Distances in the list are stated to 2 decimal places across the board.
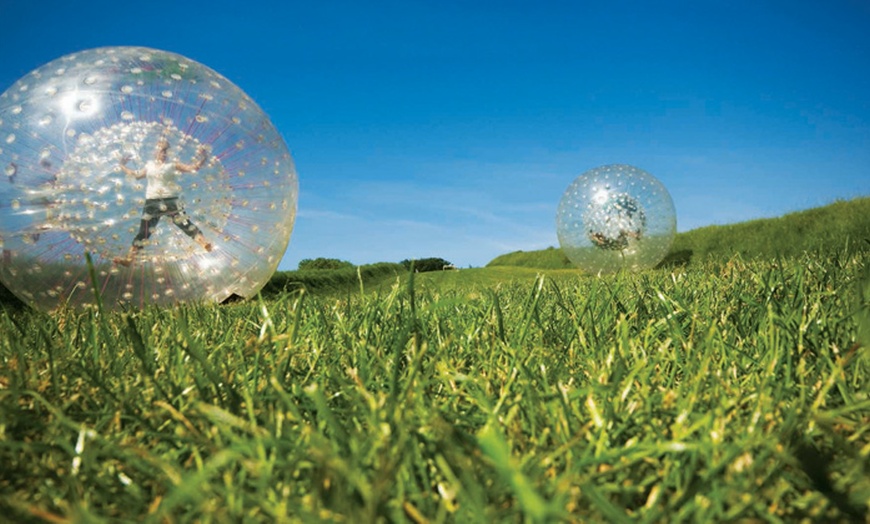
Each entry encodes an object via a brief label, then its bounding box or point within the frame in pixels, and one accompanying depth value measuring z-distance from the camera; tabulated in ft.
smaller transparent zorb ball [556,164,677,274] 30.71
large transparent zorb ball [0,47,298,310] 12.62
